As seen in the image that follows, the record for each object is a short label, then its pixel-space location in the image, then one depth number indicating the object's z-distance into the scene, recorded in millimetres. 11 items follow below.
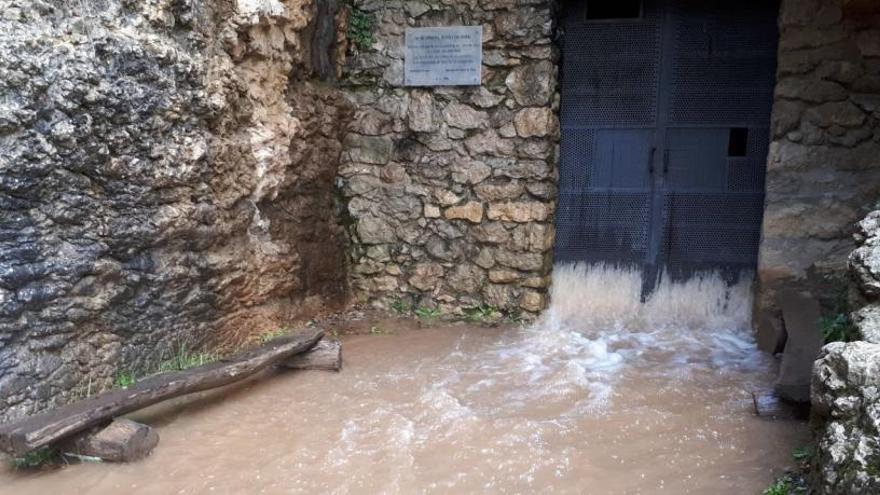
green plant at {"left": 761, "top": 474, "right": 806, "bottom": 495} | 2220
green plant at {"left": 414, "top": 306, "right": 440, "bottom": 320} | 4715
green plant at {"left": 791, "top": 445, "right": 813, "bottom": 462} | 2383
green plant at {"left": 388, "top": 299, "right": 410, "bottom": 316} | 4801
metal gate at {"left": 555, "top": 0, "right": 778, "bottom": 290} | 4309
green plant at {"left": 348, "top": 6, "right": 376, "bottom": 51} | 4637
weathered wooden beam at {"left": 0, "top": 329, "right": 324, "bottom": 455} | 2377
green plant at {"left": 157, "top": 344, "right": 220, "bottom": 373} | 3325
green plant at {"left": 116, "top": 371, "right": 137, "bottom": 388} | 3070
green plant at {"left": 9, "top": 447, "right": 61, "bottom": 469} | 2537
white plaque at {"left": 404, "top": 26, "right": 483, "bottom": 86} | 4461
